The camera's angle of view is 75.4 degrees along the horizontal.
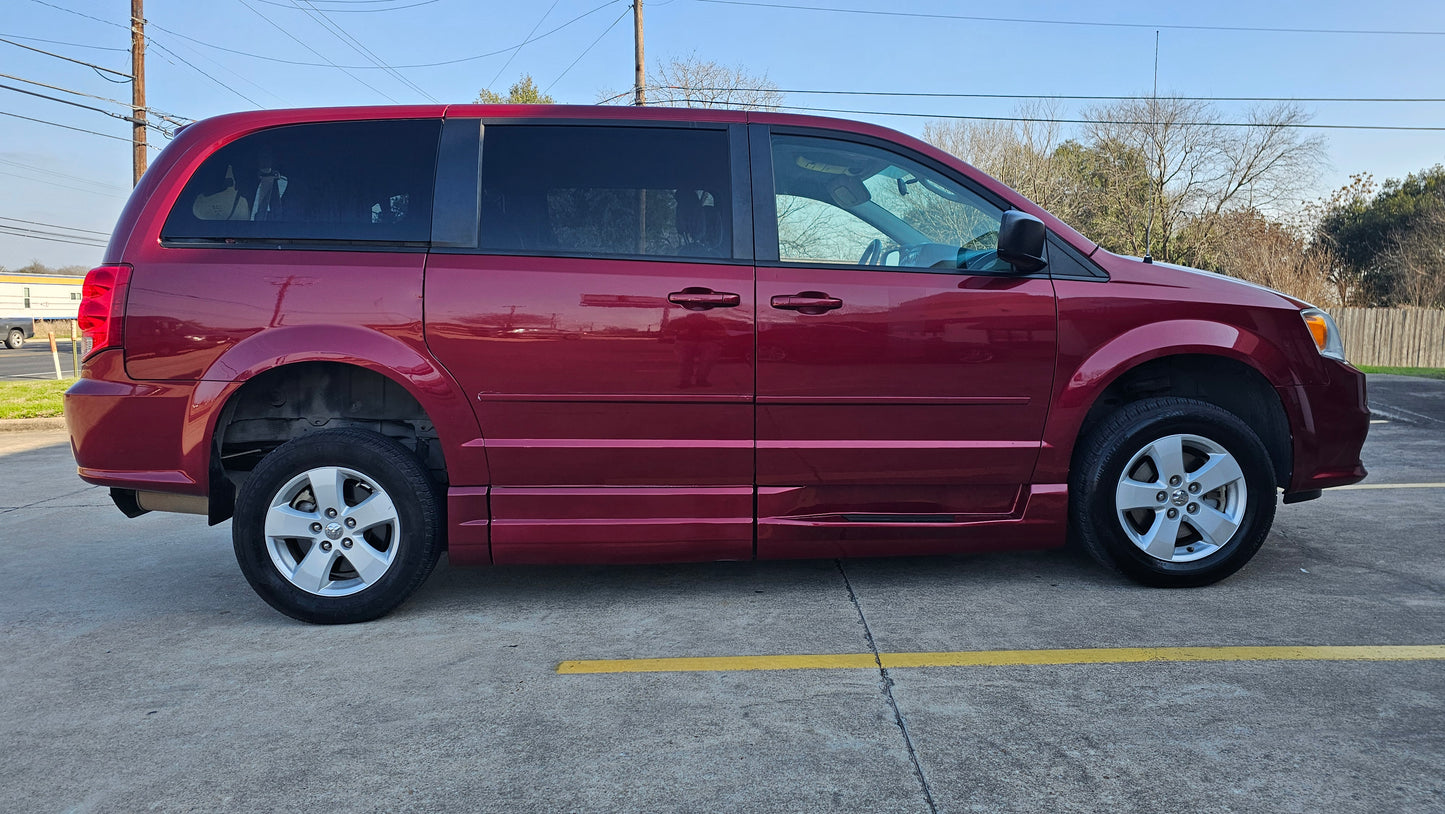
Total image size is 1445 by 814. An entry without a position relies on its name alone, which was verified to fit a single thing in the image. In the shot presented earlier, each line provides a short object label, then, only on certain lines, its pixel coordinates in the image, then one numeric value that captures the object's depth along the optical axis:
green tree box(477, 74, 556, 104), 41.84
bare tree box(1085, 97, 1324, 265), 36.56
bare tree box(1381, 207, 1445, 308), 27.86
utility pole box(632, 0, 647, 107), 22.81
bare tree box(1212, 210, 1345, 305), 26.56
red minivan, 3.61
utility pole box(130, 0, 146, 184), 19.59
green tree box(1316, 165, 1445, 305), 28.75
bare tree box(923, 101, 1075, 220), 36.53
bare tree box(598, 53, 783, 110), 29.00
